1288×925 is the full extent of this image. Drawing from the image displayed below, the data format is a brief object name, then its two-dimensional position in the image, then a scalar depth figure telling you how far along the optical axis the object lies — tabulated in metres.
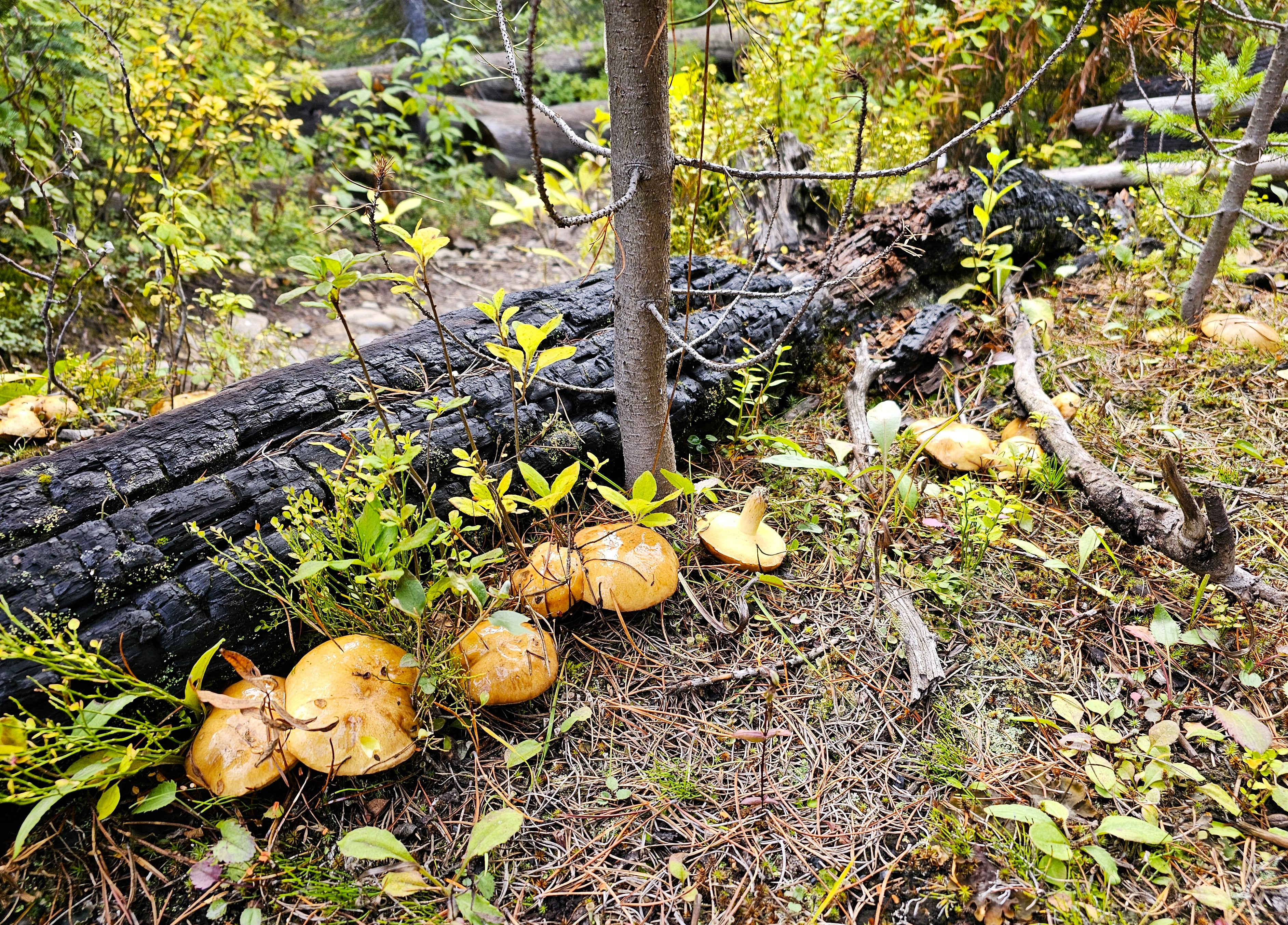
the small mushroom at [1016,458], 0.90
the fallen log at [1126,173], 1.33
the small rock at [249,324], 1.47
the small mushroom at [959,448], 0.92
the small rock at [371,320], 1.59
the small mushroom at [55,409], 0.89
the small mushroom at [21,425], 0.86
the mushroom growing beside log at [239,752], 0.62
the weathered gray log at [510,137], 2.48
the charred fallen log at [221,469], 0.65
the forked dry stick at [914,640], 0.71
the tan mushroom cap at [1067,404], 0.98
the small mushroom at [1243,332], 1.06
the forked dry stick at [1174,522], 0.71
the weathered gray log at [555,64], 2.57
